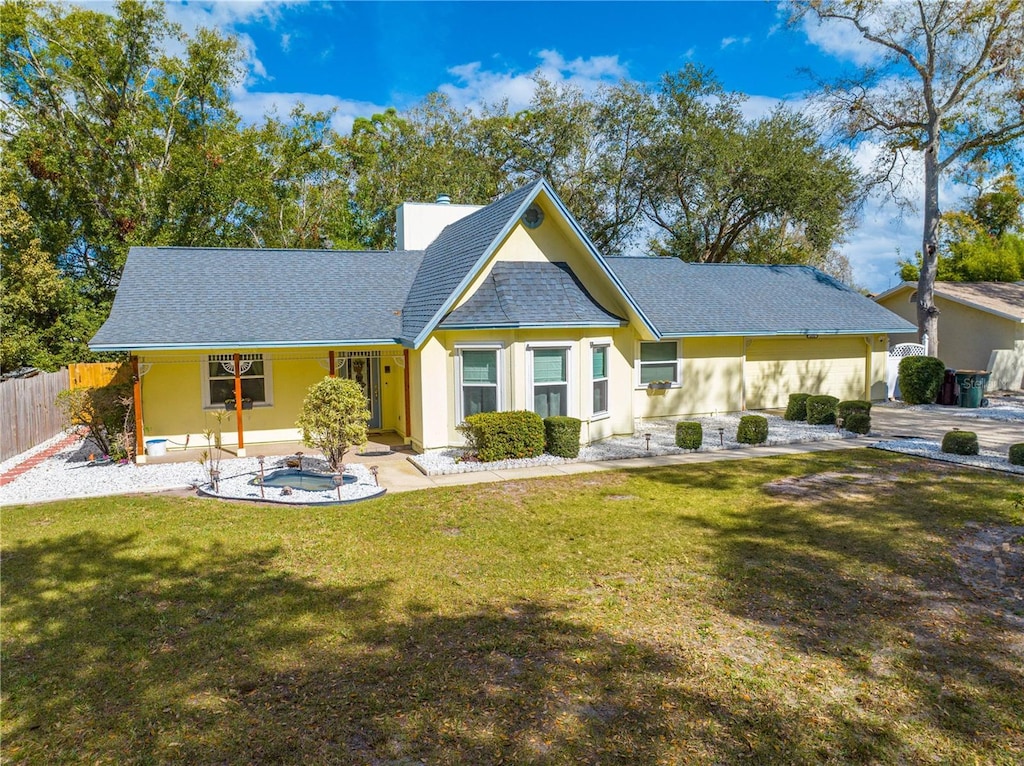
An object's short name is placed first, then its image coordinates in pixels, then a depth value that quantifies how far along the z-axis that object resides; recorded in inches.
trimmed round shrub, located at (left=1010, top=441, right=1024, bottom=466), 486.0
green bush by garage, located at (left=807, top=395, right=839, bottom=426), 687.7
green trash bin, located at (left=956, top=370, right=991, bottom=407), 821.9
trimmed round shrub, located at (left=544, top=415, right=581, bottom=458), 539.8
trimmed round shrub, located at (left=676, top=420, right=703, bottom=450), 577.9
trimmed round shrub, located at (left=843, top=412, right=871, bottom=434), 636.7
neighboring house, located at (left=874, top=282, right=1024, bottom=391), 991.6
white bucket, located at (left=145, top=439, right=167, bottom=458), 554.3
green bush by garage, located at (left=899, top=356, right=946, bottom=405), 848.3
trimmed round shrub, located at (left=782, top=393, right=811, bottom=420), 720.3
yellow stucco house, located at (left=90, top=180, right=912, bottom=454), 557.6
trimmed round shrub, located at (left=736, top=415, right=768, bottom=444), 601.0
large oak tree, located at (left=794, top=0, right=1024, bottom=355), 900.0
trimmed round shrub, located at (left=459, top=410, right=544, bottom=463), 526.0
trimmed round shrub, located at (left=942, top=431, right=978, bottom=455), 529.3
